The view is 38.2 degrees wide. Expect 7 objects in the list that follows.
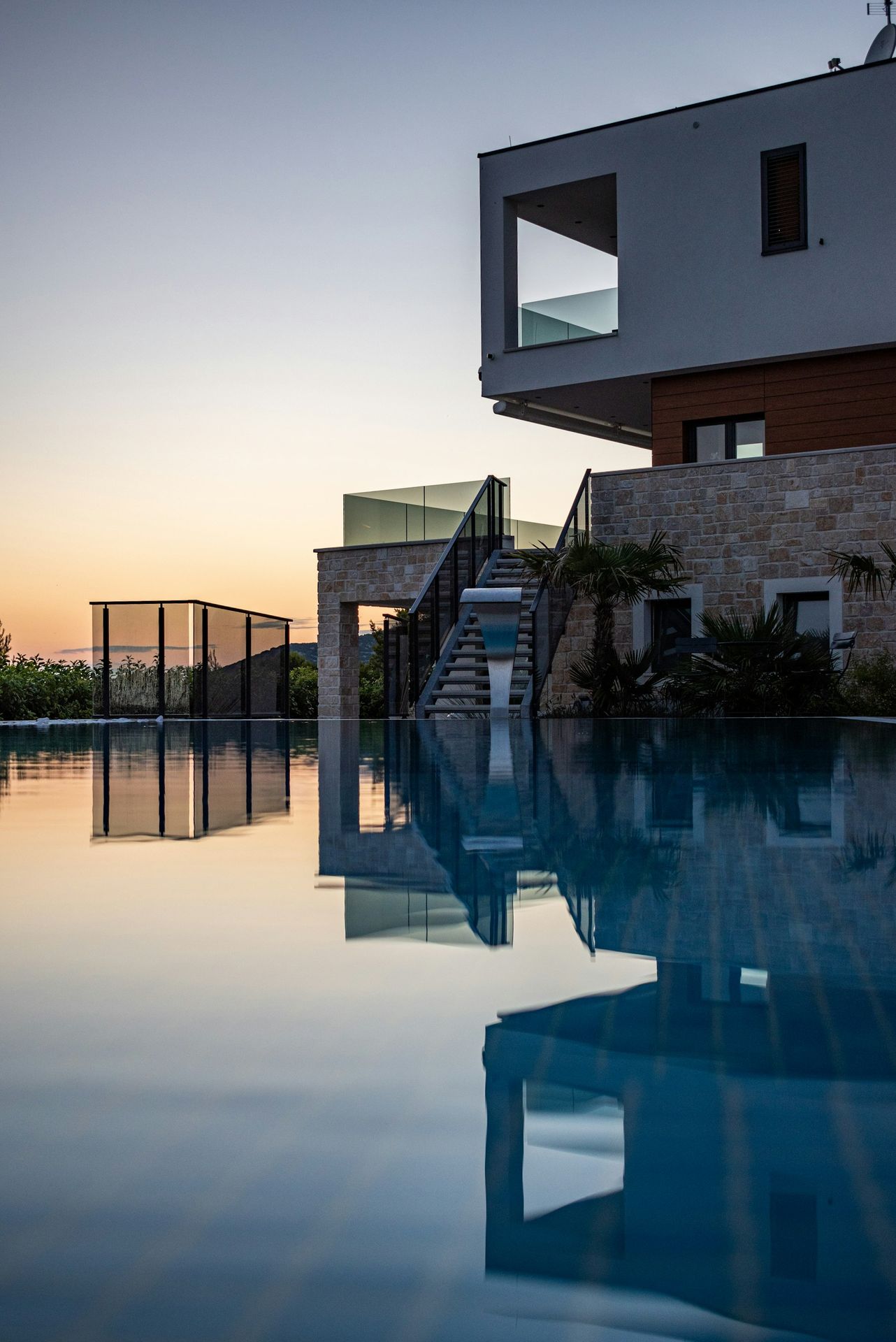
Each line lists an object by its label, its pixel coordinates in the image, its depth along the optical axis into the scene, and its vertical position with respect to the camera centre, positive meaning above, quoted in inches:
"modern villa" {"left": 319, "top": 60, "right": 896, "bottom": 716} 765.3 +215.7
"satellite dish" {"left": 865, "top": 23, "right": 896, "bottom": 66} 910.4 +455.1
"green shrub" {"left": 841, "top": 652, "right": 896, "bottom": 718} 672.4 +1.3
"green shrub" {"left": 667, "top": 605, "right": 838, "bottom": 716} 691.4 +8.3
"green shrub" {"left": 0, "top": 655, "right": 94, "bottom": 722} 879.7 +2.1
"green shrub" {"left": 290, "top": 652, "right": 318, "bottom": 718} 1119.0 +5.0
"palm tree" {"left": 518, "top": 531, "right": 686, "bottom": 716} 737.0 +62.8
